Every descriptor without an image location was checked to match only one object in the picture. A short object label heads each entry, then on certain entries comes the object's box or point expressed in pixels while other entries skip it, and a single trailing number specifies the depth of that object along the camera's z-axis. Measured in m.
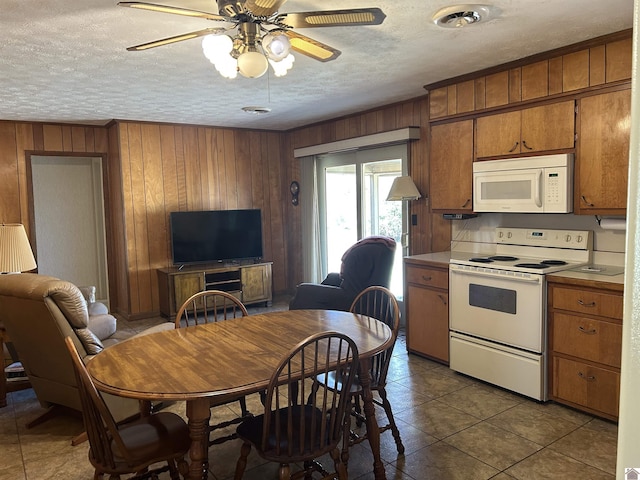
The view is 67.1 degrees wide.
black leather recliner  4.02
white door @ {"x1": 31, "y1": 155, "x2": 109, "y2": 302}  6.52
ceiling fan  1.97
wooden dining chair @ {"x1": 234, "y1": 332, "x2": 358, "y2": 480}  1.90
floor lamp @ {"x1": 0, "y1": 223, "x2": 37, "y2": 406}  3.57
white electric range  3.28
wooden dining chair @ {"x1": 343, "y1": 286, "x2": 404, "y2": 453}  2.53
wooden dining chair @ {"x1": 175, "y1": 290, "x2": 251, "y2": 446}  2.51
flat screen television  5.96
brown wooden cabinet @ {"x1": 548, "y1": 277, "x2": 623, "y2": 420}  2.91
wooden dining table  1.88
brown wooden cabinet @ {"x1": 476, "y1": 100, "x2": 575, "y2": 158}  3.32
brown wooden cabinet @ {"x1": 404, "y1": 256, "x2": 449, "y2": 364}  3.99
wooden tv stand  5.67
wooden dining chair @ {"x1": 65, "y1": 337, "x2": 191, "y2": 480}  1.83
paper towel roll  3.23
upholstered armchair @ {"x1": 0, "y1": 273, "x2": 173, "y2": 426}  2.75
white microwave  3.34
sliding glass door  5.26
